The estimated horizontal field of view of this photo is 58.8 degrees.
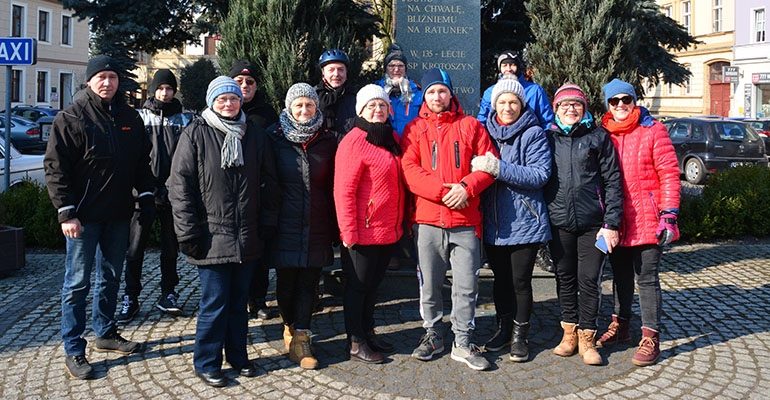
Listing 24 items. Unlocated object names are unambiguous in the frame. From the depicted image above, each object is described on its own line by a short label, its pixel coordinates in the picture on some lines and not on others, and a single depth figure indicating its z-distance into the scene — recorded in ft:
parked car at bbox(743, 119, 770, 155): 66.44
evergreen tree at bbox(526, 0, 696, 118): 22.21
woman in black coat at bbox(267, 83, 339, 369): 14.44
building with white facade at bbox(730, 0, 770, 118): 116.26
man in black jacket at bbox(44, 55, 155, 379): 14.02
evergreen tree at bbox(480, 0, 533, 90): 30.37
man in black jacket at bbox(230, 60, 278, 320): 17.79
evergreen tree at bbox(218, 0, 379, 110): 21.22
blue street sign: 26.95
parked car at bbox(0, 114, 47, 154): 65.31
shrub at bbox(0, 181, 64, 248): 27.99
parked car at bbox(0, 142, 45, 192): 33.86
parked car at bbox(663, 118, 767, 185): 52.34
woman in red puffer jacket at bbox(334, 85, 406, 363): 14.17
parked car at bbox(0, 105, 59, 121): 82.03
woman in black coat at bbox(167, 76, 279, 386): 13.41
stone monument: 23.75
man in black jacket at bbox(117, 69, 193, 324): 17.29
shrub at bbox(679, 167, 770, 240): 29.40
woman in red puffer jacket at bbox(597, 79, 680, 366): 14.49
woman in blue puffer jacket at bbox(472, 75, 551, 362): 14.46
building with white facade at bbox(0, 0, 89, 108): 131.13
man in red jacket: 14.39
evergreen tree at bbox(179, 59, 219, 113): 56.29
